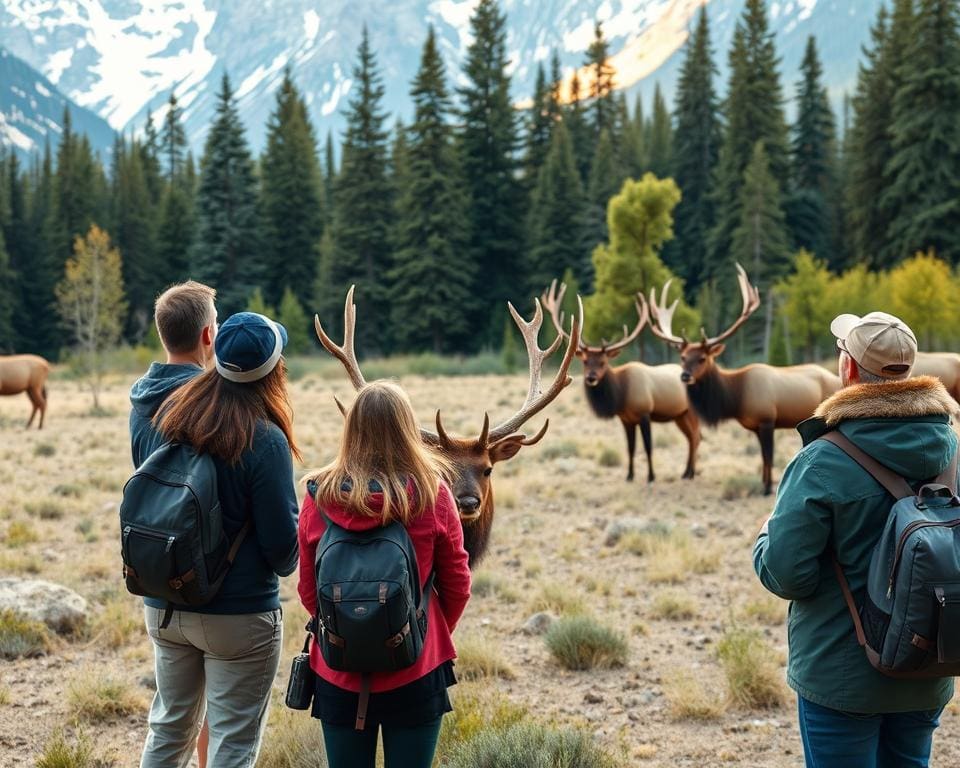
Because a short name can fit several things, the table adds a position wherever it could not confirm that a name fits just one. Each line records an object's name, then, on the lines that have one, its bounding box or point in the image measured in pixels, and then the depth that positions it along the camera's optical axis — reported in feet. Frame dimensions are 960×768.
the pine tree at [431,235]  144.66
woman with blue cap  10.31
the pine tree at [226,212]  153.69
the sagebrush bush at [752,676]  17.94
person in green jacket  9.11
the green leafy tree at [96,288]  82.58
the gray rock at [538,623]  22.81
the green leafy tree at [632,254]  112.16
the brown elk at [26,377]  63.52
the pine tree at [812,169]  153.69
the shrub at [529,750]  13.57
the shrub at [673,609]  24.02
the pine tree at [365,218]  150.51
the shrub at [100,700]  17.16
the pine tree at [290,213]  161.58
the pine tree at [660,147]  176.24
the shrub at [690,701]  17.46
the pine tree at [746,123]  147.43
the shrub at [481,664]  19.48
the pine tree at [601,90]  178.81
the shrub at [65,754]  14.55
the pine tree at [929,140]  123.13
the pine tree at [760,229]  136.87
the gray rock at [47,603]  21.54
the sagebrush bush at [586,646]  20.26
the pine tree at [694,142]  162.91
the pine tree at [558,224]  149.59
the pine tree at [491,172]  154.61
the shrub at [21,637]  20.08
